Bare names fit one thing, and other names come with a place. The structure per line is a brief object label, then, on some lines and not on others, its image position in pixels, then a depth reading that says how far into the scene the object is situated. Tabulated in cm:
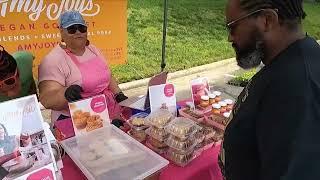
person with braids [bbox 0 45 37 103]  201
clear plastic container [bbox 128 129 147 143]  191
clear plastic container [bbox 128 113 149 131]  196
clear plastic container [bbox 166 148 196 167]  176
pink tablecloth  169
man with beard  89
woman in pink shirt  226
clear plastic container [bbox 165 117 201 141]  178
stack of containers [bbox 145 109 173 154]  183
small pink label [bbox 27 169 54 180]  134
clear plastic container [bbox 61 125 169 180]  156
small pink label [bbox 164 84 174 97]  217
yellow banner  331
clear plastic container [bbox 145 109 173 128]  188
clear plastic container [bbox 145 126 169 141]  183
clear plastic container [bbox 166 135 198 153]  176
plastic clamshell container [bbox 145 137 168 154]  183
